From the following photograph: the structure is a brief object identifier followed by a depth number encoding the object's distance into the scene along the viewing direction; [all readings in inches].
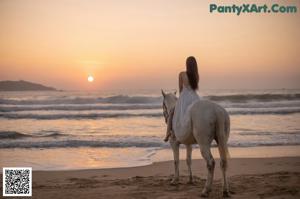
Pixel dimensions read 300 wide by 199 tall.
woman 222.8
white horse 198.5
